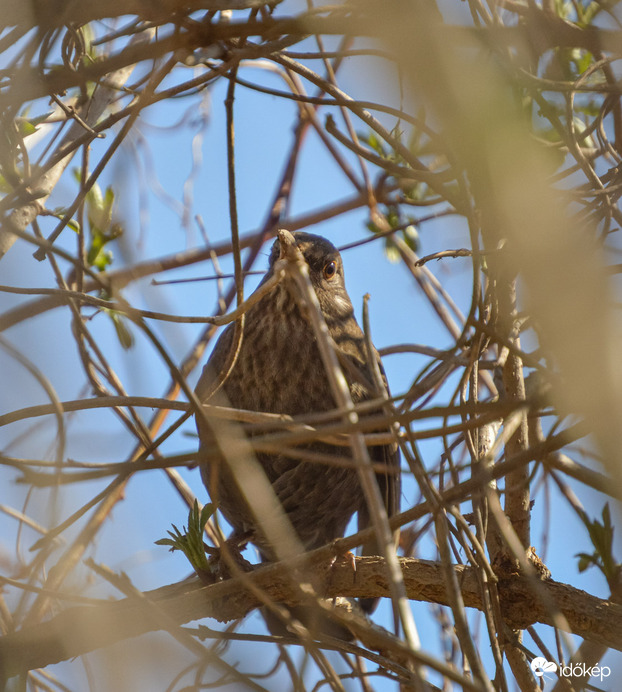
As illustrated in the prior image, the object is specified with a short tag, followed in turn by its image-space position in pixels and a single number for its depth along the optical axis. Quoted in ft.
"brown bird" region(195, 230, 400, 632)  23.52
